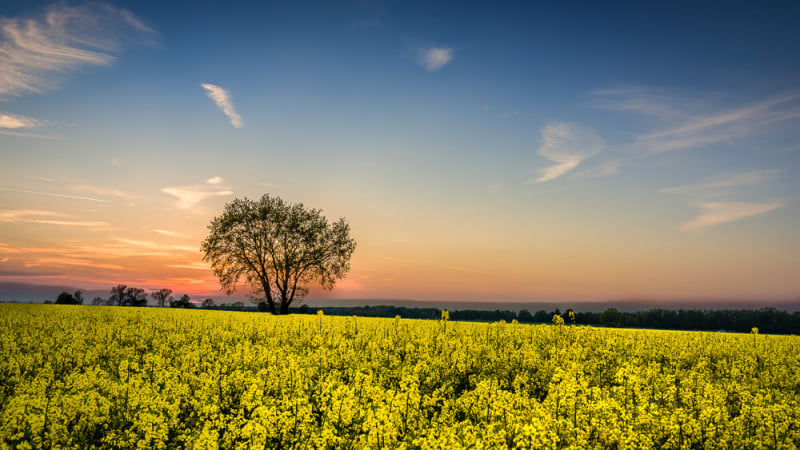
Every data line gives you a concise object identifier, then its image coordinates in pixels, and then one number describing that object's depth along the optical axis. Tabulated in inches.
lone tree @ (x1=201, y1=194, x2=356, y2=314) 1907.0
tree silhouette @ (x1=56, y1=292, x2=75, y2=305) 3152.1
